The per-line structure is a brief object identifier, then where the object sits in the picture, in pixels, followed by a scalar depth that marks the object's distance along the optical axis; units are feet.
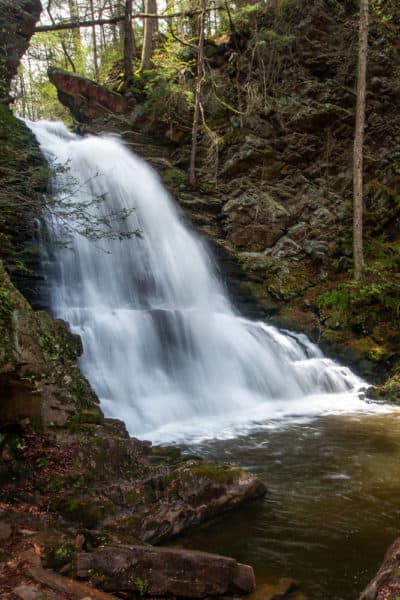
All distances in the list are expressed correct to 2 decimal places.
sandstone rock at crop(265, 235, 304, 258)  47.96
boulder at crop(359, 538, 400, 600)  8.21
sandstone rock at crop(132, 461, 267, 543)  13.30
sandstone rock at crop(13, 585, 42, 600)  8.20
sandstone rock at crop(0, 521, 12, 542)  10.42
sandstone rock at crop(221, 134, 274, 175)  51.85
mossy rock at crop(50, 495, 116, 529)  12.52
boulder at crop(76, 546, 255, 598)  9.78
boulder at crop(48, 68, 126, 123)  54.60
